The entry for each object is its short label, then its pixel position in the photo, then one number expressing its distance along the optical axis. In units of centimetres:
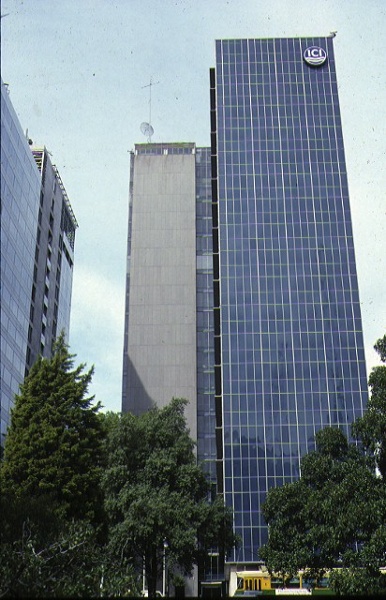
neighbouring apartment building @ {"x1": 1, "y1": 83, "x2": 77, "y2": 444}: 7412
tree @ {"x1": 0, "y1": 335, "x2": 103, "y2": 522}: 4303
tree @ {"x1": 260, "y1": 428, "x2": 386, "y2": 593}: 3775
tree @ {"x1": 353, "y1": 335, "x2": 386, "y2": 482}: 3872
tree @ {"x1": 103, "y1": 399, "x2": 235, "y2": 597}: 4791
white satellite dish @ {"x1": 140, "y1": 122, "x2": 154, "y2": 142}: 11719
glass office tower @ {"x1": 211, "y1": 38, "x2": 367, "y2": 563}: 8881
